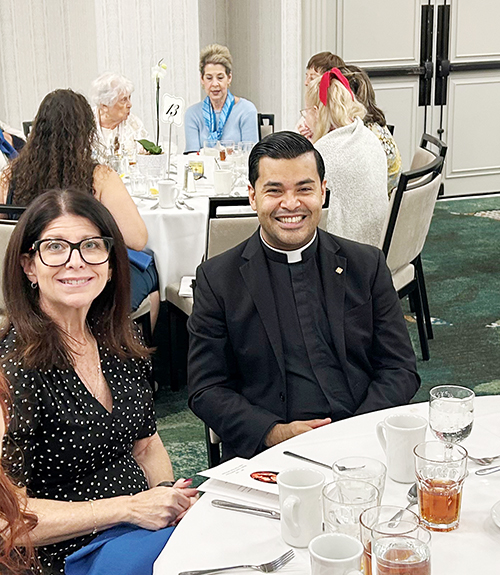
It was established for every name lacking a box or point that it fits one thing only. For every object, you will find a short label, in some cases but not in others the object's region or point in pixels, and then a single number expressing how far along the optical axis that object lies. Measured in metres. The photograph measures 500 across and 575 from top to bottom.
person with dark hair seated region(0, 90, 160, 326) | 3.25
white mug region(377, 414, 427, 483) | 1.52
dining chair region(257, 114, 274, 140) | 6.07
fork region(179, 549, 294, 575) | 1.26
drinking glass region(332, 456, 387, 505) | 1.36
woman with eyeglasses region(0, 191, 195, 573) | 1.69
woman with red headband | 3.62
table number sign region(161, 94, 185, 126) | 4.33
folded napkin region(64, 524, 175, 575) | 1.57
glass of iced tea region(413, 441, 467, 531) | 1.34
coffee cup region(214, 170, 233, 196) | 4.07
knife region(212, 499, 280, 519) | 1.41
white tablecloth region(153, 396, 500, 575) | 1.28
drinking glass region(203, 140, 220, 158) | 4.70
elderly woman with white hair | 4.82
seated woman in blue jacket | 5.76
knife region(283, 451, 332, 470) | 1.57
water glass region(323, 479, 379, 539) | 1.28
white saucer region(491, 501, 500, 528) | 1.34
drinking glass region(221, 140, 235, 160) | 4.59
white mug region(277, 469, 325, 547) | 1.32
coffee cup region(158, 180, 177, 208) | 3.74
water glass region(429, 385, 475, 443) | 1.60
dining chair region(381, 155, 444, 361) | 3.54
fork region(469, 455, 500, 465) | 1.58
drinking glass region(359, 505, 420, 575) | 1.14
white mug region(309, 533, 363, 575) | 1.11
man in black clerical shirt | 2.23
